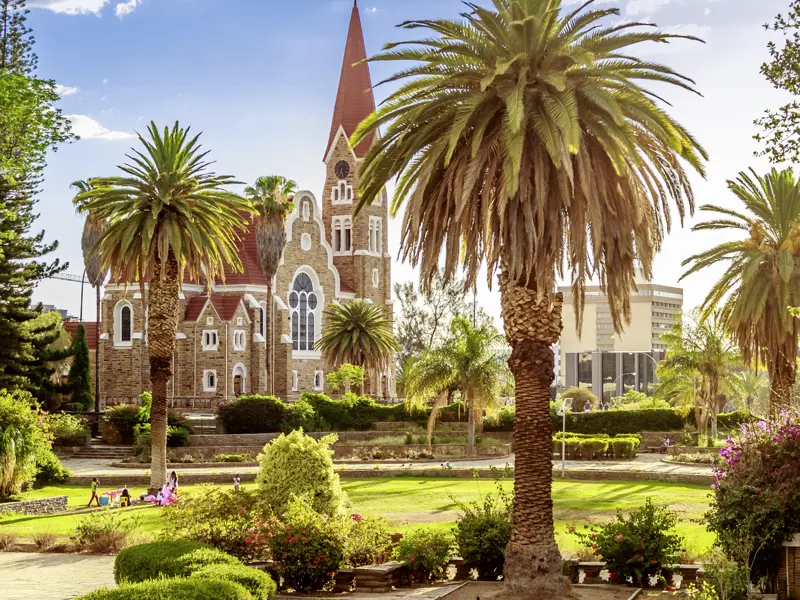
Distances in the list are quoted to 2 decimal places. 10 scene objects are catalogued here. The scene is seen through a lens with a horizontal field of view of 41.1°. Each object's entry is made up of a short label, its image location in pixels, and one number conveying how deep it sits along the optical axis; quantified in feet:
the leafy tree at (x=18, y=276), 148.77
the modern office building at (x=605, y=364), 549.54
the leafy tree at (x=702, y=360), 164.55
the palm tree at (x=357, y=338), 215.72
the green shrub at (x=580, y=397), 276.62
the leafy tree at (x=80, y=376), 198.90
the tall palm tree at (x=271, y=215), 218.79
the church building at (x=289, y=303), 234.38
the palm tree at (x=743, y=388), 57.12
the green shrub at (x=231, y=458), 144.36
